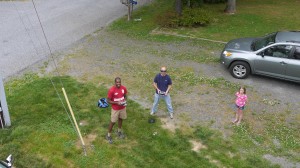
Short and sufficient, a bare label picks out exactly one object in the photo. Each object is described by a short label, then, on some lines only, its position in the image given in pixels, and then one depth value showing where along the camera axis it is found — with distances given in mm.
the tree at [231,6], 18938
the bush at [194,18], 16828
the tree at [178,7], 17170
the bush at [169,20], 16781
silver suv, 11102
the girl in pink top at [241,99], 9146
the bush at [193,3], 18278
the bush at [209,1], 21031
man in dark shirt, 9297
